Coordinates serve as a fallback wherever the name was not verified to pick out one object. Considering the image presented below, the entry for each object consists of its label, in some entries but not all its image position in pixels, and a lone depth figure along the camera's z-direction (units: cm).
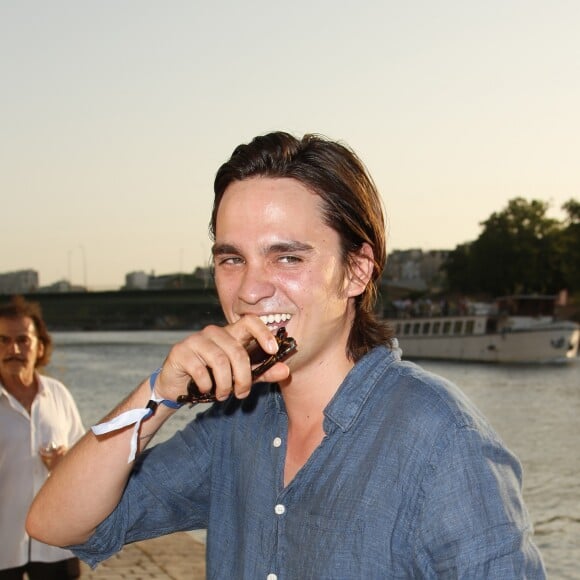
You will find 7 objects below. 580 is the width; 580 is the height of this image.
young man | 157
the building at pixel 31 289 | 9266
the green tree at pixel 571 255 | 7062
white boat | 5303
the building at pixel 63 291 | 8540
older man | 498
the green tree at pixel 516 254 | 7256
